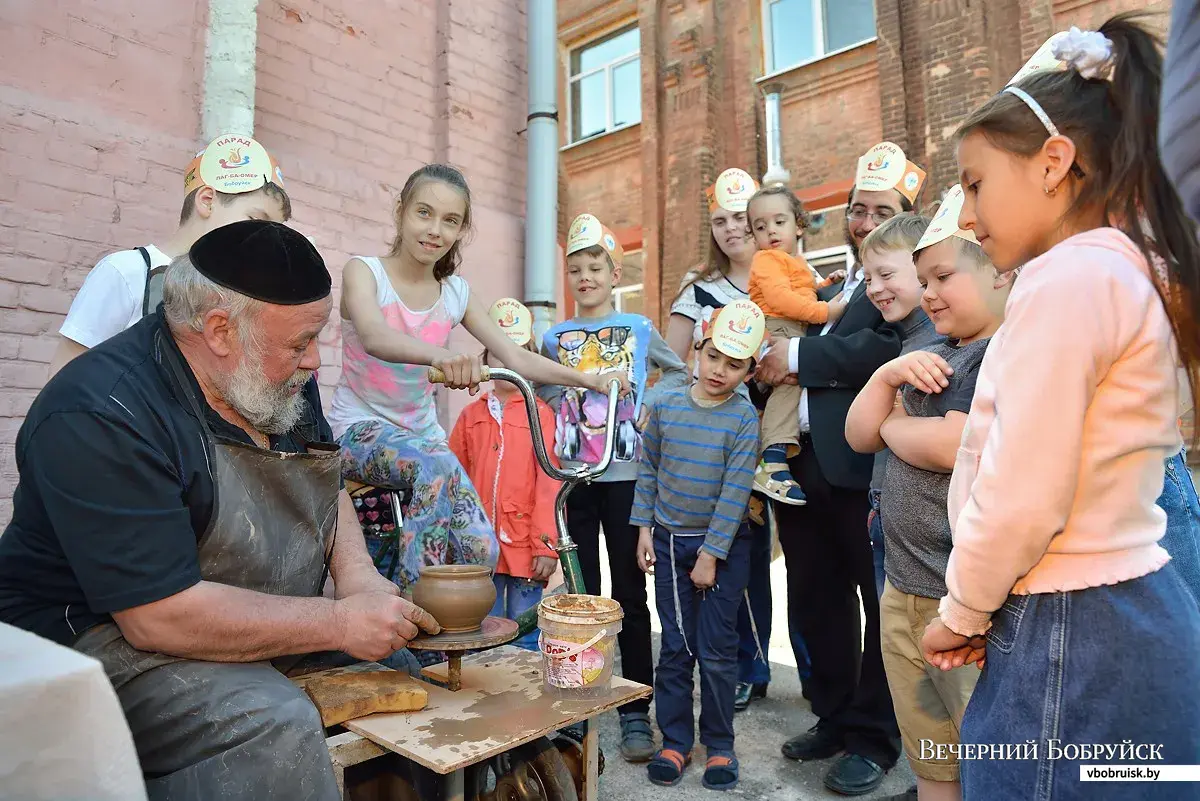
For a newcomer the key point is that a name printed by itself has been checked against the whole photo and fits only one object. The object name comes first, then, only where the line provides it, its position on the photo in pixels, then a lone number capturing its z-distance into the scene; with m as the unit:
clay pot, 1.79
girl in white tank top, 2.34
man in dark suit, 2.71
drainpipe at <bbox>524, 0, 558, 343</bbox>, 4.61
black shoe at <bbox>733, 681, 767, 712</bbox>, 3.49
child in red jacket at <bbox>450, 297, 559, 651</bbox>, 3.30
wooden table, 1.44
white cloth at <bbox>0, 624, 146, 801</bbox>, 0.79
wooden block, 1.54
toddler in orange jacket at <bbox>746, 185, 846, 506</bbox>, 2.99
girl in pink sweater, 1.12
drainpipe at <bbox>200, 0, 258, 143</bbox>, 3.55
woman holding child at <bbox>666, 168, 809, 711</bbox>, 3.57
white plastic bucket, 1.76
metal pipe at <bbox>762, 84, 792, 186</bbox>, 9.66
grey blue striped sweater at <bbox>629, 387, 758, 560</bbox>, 2.85
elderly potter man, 1.35
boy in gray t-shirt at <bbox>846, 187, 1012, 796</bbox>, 1.86
